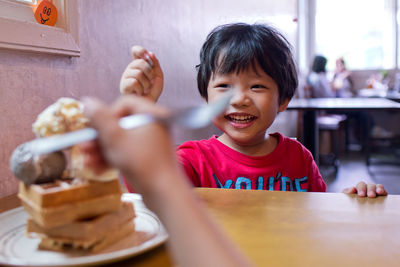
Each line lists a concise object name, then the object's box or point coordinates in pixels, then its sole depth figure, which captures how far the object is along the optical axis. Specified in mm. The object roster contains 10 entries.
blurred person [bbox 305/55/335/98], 5879
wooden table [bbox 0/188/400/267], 480
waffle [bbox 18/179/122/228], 468
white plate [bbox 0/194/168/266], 439
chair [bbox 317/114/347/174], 5287
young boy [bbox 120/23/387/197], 1198
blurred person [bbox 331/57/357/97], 6810
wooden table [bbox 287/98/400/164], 3174
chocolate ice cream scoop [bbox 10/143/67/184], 501
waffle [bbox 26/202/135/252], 474
